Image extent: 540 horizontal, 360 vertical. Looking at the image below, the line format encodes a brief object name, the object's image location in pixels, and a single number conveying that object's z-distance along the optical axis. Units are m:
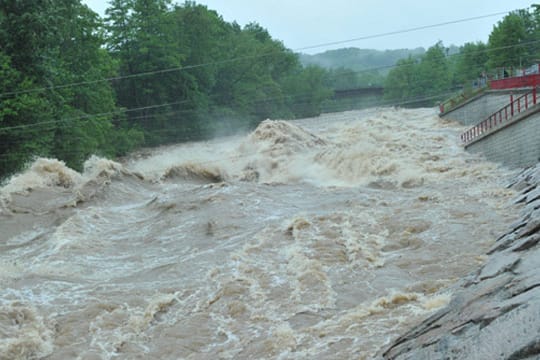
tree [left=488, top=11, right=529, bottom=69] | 50.12
